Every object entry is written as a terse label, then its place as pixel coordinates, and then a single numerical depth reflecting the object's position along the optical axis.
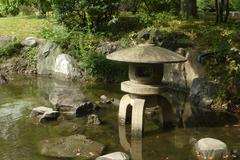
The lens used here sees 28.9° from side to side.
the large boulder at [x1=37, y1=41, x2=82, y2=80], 18.23
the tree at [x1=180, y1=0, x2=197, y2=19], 21.00
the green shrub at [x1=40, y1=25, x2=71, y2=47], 19.28
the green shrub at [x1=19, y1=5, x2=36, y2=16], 32.31
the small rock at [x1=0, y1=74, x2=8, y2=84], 17.95
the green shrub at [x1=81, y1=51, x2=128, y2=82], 17.56
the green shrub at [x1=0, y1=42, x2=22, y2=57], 19.97
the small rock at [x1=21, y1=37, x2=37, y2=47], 20.19
